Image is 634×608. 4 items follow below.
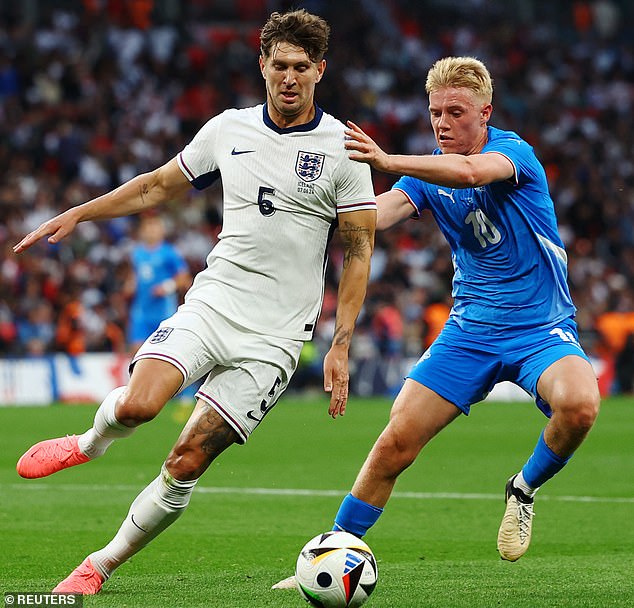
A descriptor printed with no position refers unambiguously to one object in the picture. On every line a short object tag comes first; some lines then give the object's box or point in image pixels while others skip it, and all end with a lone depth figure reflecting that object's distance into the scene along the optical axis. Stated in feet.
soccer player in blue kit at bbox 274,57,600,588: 42.14
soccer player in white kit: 39.01
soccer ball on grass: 35.88
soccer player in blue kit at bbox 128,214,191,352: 103.91
